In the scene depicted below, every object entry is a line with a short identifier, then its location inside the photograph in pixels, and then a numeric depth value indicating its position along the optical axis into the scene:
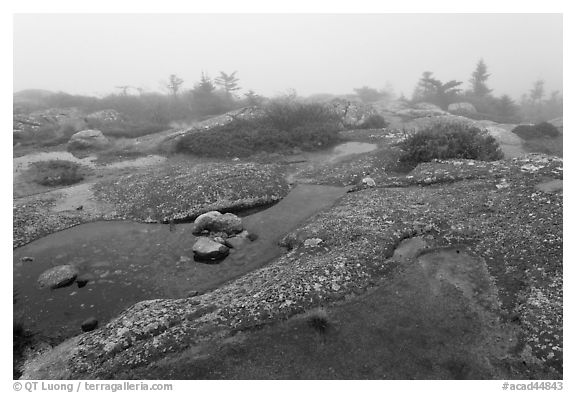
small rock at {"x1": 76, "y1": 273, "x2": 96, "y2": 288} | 15.76
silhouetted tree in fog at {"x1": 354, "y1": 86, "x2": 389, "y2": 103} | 88.46
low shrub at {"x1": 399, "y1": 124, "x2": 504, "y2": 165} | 28.34
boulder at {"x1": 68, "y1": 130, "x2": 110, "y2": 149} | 37.84
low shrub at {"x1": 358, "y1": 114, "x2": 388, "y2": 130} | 45.78
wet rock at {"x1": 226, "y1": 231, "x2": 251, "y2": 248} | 18.48
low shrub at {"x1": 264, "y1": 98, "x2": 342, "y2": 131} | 40.88
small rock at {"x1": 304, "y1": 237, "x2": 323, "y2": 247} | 17.22
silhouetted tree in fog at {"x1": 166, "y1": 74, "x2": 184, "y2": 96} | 70.00
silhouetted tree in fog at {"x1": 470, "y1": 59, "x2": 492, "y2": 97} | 82.31
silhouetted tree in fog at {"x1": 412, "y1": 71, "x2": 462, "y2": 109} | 73.62
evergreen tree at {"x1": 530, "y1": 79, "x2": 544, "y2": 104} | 98.06
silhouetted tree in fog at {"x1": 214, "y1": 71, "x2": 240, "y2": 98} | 72.88
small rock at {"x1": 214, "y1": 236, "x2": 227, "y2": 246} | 18.41
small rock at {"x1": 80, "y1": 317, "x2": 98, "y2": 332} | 13.12
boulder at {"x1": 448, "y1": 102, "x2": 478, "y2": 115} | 63.88
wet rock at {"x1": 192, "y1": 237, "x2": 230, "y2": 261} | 17.28
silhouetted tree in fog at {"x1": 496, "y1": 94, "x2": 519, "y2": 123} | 67.12
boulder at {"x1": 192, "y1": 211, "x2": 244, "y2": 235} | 19.80
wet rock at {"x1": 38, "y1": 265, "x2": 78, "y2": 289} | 15.66
